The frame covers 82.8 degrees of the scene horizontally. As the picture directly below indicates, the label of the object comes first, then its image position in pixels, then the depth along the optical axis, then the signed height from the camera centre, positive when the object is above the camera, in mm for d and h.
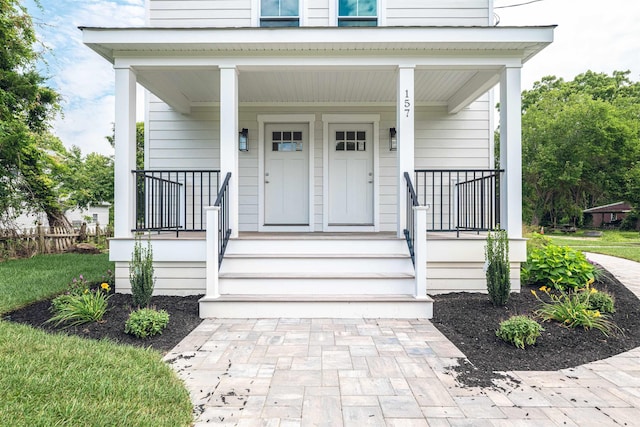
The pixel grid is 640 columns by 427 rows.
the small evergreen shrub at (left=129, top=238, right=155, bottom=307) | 3682 -649
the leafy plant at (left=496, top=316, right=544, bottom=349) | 2783 -895
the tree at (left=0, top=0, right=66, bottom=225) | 7344 +2332
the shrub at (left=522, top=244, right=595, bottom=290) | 4434 -654
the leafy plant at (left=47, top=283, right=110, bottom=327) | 3309 -871
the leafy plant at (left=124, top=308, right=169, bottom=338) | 3004 -898
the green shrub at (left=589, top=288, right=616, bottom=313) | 3514 -847
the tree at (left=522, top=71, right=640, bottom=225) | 18812 +3424
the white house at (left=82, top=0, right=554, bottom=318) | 4035 +1163
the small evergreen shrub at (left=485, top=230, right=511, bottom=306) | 3742 -551
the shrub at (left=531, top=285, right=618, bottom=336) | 3105 -888
